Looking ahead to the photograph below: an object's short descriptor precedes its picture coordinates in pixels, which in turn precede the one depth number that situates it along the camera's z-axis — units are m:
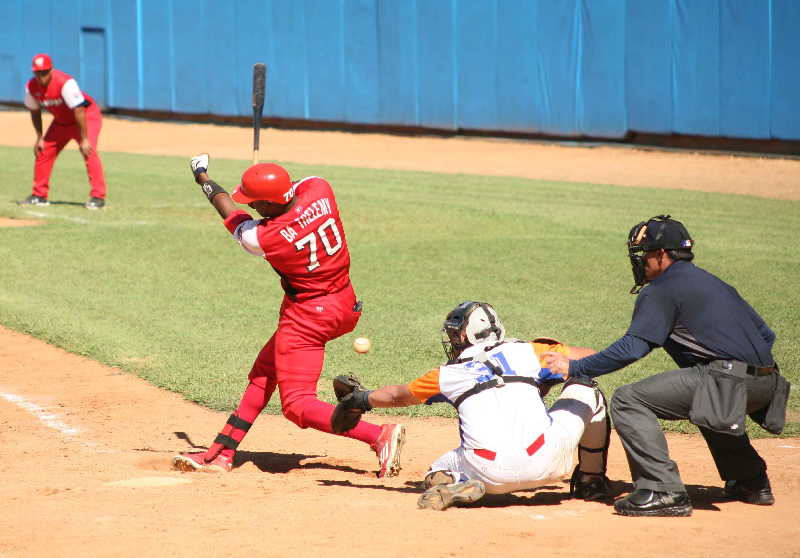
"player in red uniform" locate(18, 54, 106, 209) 31.53
